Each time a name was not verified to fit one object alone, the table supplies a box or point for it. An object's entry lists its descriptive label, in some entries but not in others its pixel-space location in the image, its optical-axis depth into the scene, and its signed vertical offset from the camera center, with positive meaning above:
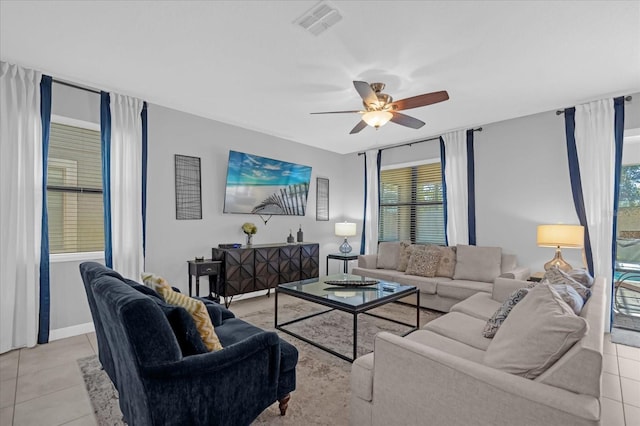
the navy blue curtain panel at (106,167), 3.40 +0.56
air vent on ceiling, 2.06 +1.41
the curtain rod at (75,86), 3.21 +1.43
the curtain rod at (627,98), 3.44 +1.30
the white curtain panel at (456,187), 4.76 +0.44
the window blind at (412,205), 5.26 +0.18
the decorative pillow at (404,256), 4.68 -0.64
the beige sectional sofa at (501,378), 1.11 -0.69
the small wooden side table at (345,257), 5.57 -0.78
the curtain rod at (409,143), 4.65 +1.30
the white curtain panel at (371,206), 6.01 +0.18
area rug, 1.93 -1.27
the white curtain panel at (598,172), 3.52 +0.49
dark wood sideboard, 4.14 -0.76
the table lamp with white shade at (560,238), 3.37 -0.27
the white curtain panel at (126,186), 3.48 +0.36
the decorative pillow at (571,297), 1.79 -0.51
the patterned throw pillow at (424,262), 4.32 -0.69
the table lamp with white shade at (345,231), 5.82 -0.30
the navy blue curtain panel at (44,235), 3.02 -0.18
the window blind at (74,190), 3.28 +0.30
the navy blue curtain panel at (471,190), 4.68 +0.37
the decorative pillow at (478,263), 4.02 -0.67
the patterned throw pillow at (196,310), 1.64 -0.52
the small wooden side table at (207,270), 3.90 -0.70
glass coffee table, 2.70 -0.79
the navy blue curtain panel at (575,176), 3.64 +0.47
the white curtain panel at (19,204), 2.85 +0.13
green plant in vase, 4.64 -0.22
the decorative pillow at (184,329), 1.46 -0.55
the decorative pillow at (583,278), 2.42 -0.52
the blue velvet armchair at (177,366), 1.26 -0.73
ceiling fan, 2.74 +1.07
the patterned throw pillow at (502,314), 2.07 -0.69
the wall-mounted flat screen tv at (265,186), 4.62 +0.50
